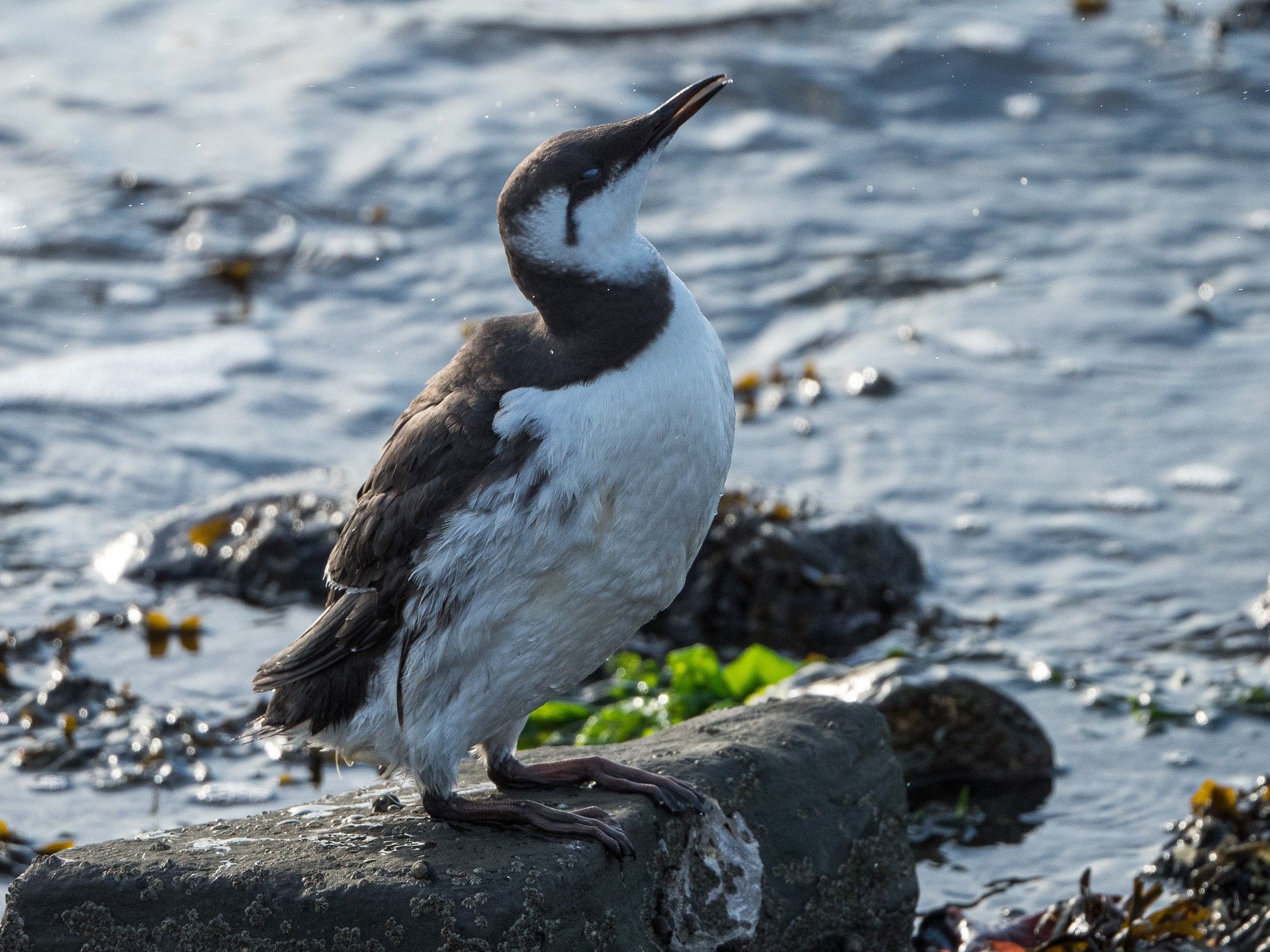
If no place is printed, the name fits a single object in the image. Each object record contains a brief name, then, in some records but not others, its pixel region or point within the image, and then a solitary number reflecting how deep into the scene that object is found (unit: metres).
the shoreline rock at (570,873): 7.90
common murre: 7.94
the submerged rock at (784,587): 14.87
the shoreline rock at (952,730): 12.34
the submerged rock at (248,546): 15.41
